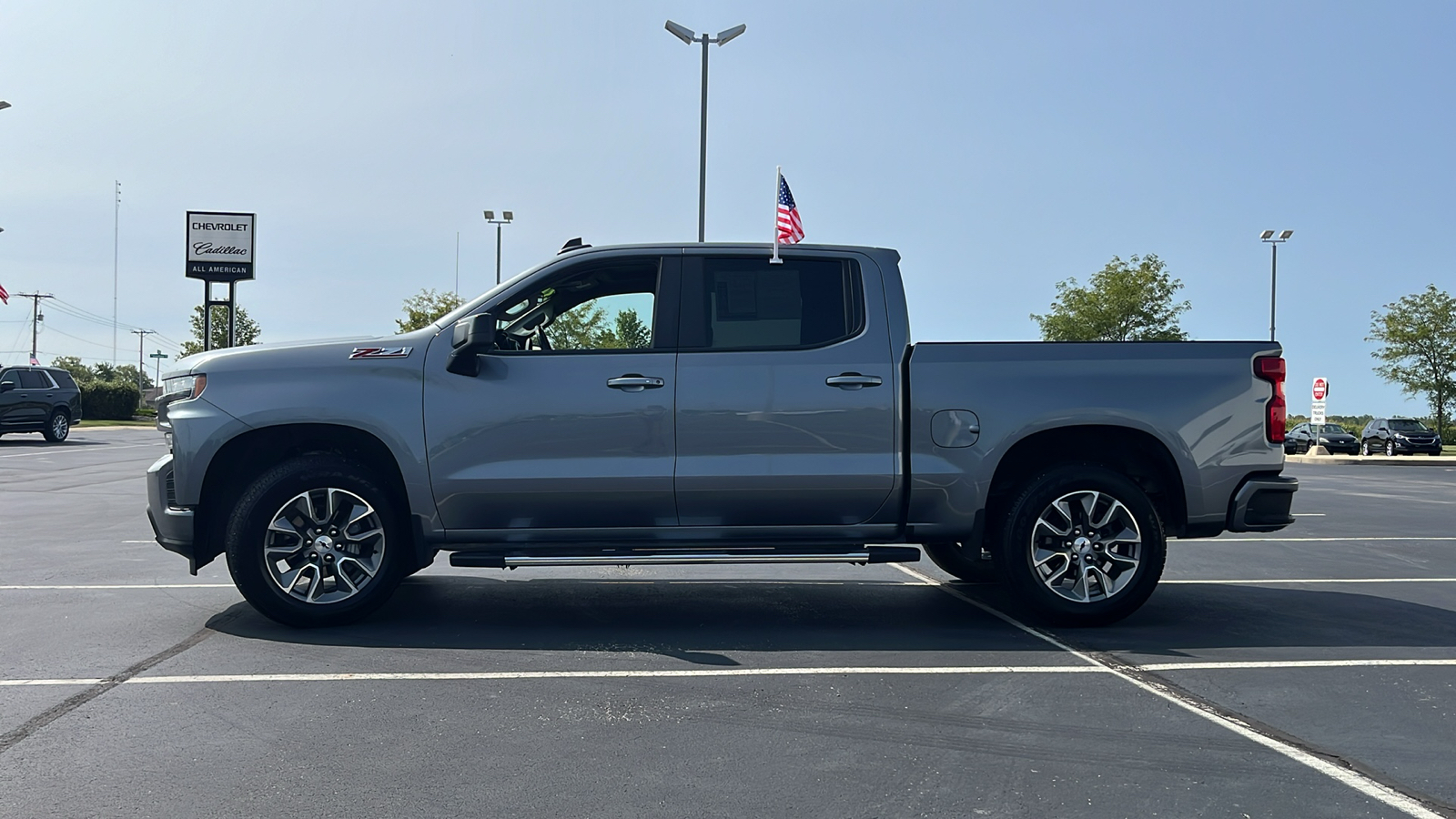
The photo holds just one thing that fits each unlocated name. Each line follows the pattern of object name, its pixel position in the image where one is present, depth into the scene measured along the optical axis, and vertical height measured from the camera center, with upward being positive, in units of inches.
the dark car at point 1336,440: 1742.1 -27.2
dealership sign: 1721.2 +230.9
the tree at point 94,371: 3663.9 +95.5
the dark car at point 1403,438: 1635.1 -19.2
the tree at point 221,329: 2783.0 +176.4
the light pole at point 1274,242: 1718.8 +271.2
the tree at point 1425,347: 2068.2 +143.0
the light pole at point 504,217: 1502.2 +247.2
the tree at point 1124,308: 2006.6 +197.2
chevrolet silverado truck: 240.7 -7.2
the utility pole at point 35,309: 3855.3 +291.2
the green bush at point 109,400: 2031.3 -6.1
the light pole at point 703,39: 964.6 +314.2
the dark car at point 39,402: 1136.2 -6.7
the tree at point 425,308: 2379.4 +204.4
